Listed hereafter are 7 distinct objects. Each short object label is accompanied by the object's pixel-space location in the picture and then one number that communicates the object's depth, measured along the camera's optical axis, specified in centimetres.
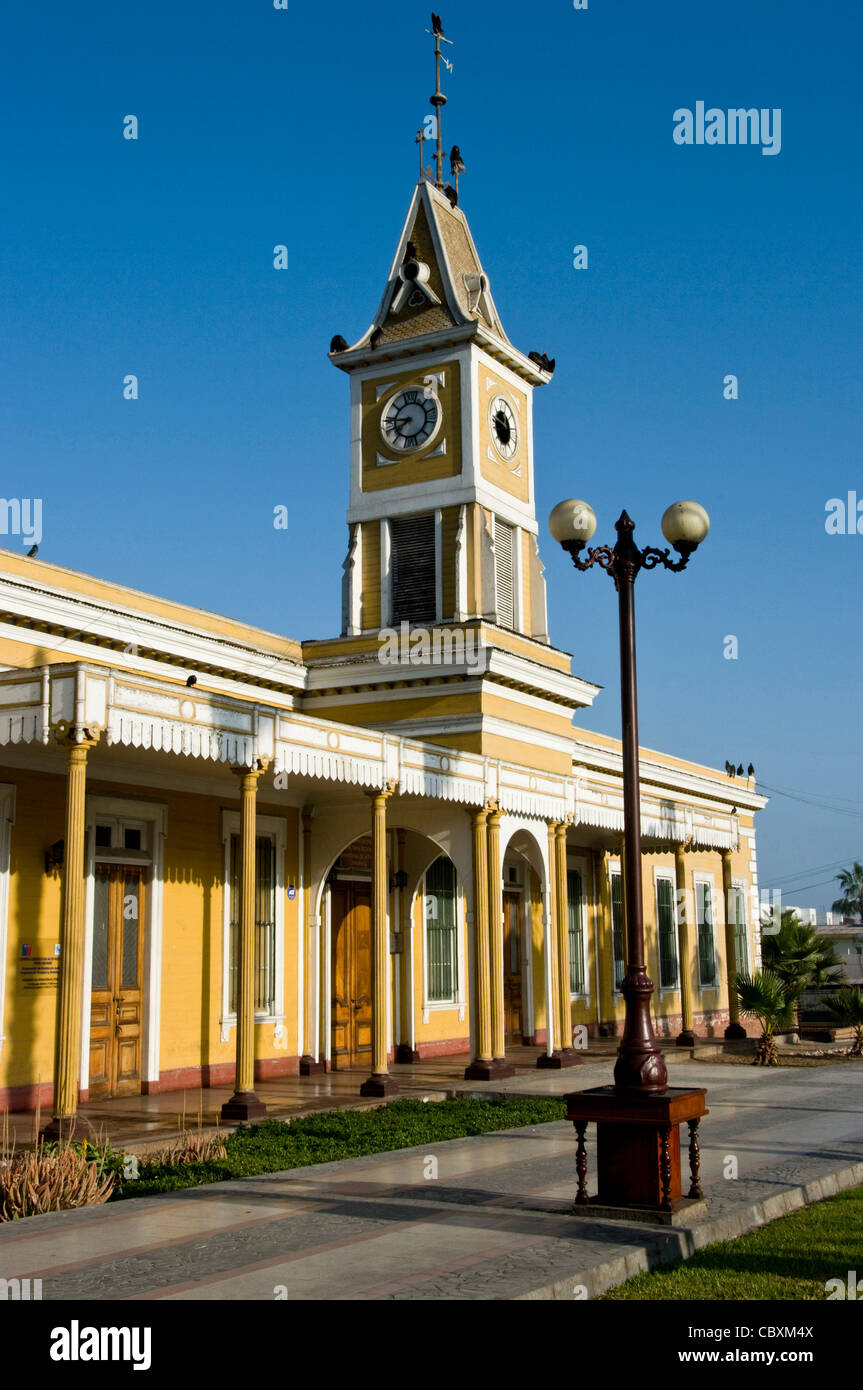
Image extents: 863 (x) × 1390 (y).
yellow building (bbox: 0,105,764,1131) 1348
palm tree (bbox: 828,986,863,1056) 2175
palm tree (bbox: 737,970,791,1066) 2053
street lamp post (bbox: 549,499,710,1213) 803
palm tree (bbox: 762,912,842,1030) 2327
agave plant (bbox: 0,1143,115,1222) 877
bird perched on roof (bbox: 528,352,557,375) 2244
